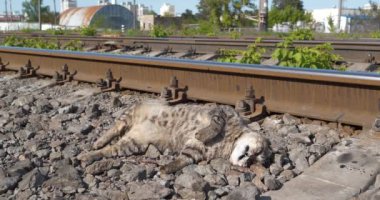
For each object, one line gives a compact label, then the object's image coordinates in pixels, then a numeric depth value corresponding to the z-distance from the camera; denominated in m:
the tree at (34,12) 96.42
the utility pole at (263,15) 25.00
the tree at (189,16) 72.45
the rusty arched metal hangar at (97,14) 67.62
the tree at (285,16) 53.14
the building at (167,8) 138.05
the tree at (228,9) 43.53
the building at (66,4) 125.50
